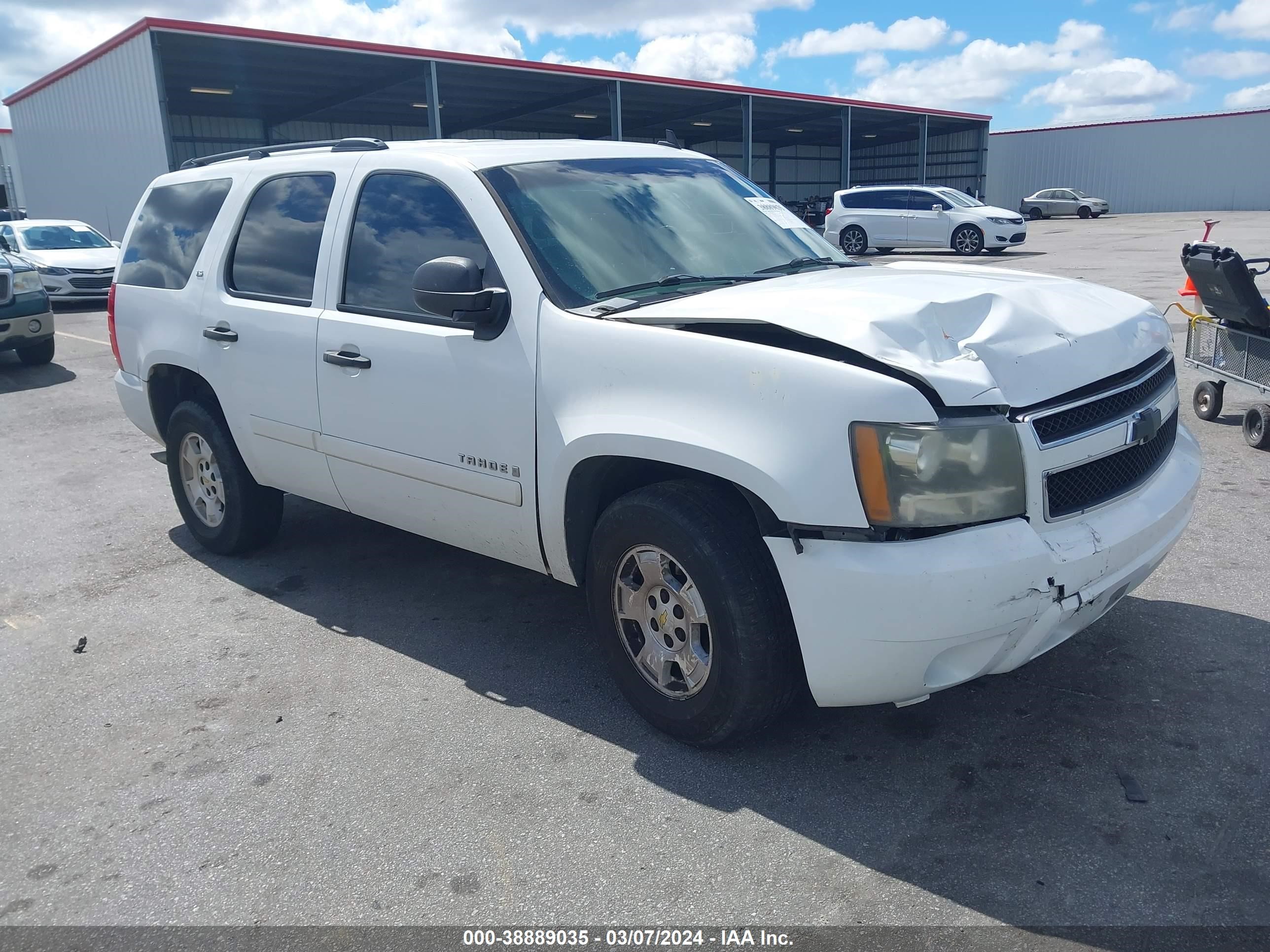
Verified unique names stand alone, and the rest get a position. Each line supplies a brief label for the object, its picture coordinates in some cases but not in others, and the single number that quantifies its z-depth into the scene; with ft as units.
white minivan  87.40
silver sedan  153.58
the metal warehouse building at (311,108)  75.10
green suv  37.50
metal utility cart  21.85
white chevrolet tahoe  9.02
